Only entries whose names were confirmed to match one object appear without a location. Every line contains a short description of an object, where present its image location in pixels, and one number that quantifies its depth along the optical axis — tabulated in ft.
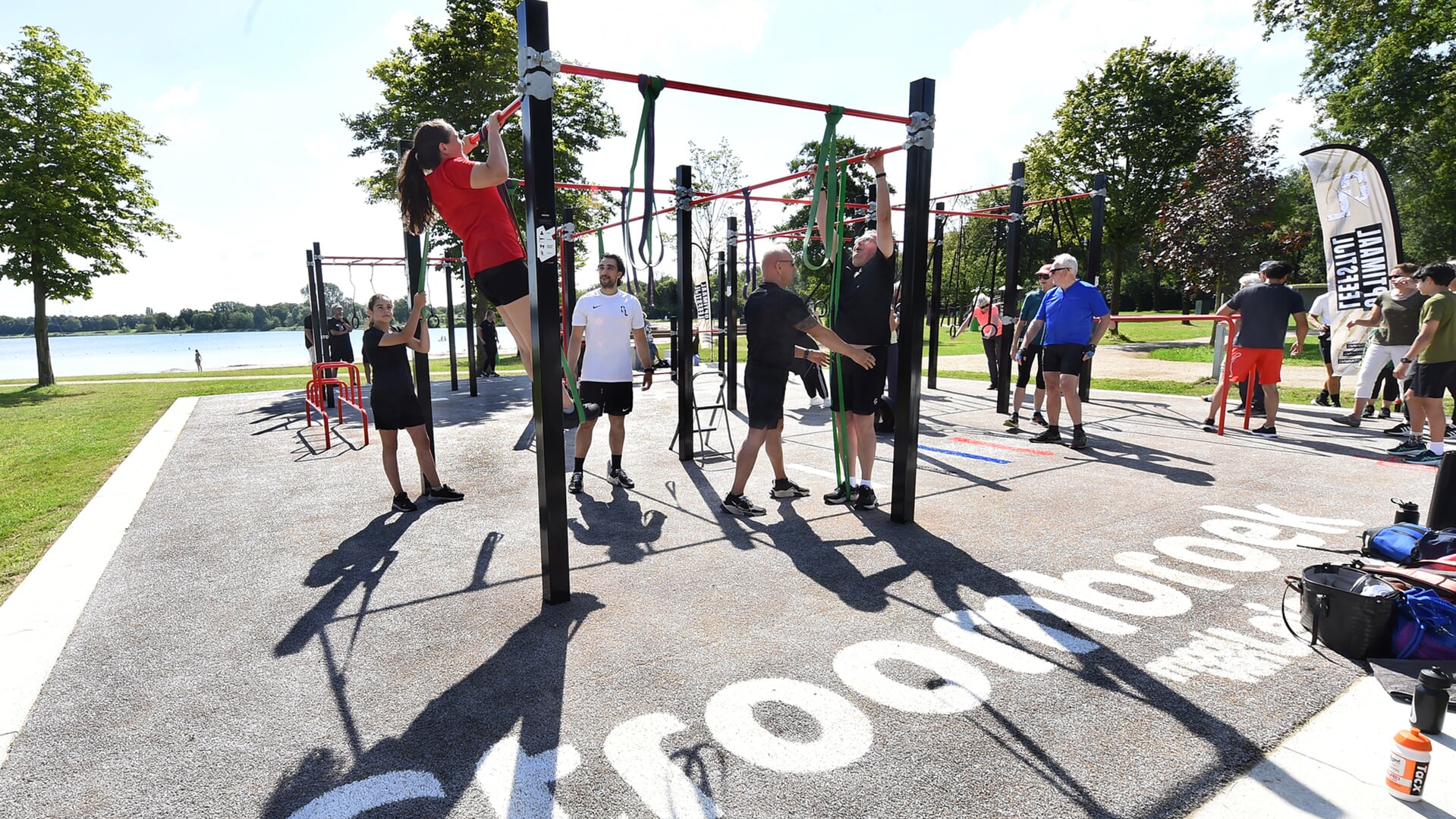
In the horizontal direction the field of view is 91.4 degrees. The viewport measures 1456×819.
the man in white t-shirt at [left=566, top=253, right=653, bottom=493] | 17.84
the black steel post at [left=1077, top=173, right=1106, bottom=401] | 30.55
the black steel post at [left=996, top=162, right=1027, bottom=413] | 29.81
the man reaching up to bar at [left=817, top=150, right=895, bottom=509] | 15.49
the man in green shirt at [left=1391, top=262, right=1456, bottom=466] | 19.94
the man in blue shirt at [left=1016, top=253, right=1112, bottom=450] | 22.52
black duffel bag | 8.75
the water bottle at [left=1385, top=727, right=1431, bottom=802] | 6.13
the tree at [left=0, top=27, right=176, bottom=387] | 53.11
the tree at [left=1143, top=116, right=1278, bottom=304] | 68.59
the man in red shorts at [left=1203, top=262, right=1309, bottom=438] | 23.25
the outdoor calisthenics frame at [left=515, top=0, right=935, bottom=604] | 10.15
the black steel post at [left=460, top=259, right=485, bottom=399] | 40.29
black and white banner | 27.63
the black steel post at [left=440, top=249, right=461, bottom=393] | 40.63
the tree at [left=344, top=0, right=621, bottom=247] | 69.82
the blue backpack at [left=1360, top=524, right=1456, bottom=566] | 10.39
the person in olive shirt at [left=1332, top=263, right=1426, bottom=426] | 23.54
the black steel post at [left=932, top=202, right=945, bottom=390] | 32.65
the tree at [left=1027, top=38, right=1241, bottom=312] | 85.25
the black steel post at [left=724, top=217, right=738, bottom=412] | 32.86
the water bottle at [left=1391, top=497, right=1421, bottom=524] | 12.21
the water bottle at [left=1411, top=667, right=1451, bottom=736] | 6.93
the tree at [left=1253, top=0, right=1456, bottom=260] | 59.31
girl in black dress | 16.29
